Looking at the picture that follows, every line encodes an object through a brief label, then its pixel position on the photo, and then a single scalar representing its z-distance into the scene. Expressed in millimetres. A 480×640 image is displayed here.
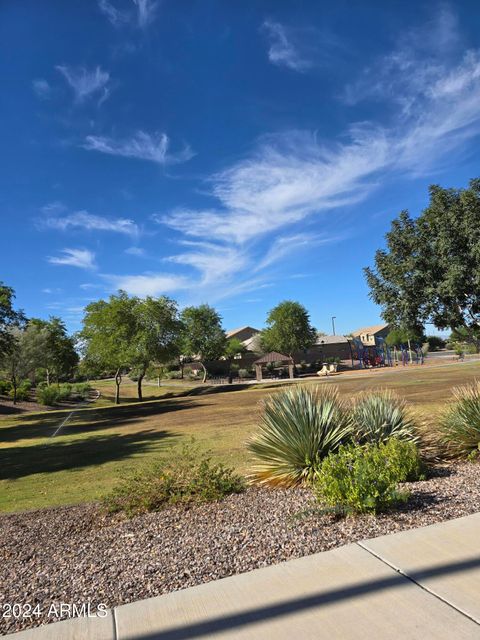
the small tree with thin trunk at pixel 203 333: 66250
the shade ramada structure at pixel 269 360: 58438
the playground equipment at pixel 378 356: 63406
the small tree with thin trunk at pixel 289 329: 68500
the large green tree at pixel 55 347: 44022
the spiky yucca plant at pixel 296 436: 6691
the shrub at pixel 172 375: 77625
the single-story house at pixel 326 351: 78062
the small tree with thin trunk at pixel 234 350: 77325
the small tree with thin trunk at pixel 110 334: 37344
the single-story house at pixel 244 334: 107769
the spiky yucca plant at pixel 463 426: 7492
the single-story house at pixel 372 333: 101925
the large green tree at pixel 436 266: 12297
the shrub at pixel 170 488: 6062
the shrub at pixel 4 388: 41809
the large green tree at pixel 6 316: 26875
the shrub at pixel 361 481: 4586
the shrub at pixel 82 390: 45941
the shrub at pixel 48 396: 37656
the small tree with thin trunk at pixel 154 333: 37938
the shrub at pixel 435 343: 98312
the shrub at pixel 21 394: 38994
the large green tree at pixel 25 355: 37062
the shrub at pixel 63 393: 40012
